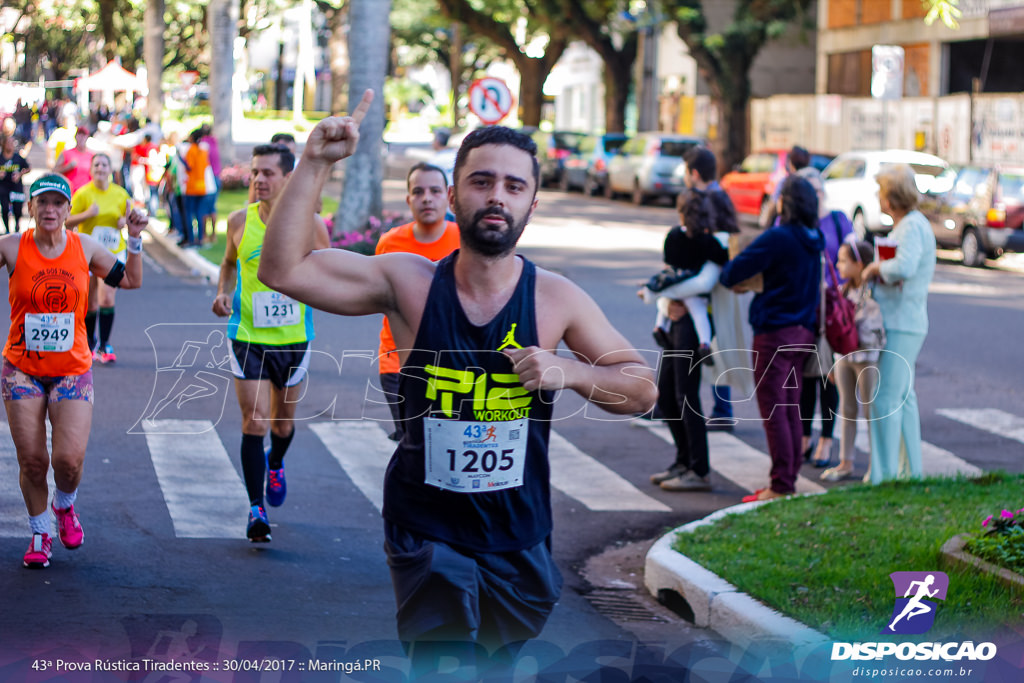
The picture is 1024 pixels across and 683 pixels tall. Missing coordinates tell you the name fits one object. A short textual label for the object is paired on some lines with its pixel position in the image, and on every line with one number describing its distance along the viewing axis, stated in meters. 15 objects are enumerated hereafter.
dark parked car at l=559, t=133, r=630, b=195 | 38.59
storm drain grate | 6.49
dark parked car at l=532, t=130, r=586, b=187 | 41.66
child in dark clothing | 8.95
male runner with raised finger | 3.78
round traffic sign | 19.98
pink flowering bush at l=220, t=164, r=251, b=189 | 32.38
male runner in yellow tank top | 7.12
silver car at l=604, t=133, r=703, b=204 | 34.97
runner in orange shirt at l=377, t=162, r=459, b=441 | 7.84
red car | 29.64
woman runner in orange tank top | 6.44
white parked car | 25.64
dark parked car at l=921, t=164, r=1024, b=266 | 22.72
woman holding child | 8.95
